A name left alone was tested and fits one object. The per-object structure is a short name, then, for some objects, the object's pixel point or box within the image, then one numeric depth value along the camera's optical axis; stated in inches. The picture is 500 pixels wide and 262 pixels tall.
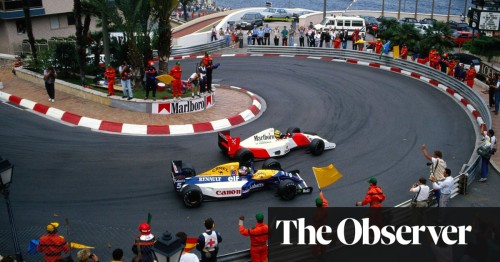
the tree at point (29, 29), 936.3
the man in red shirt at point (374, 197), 434.0
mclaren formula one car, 592.4
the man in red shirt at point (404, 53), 1122.2
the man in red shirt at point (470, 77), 890.1
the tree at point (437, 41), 1161.5
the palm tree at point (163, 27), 804.0
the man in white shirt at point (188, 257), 332.2
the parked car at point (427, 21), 1824.4
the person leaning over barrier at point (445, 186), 468.4
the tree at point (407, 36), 1232.2
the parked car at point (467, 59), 1196.2
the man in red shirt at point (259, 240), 369.8
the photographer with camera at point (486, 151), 551.5
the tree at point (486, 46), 1357.0
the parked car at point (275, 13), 1996.8
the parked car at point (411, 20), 1827.5
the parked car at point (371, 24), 1606.3
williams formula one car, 492.4
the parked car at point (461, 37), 1607.0
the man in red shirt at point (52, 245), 363.6
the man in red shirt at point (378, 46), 1165.7
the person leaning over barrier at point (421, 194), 447.5
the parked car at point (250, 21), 1749.5
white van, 1534.2
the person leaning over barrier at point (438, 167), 496.4
